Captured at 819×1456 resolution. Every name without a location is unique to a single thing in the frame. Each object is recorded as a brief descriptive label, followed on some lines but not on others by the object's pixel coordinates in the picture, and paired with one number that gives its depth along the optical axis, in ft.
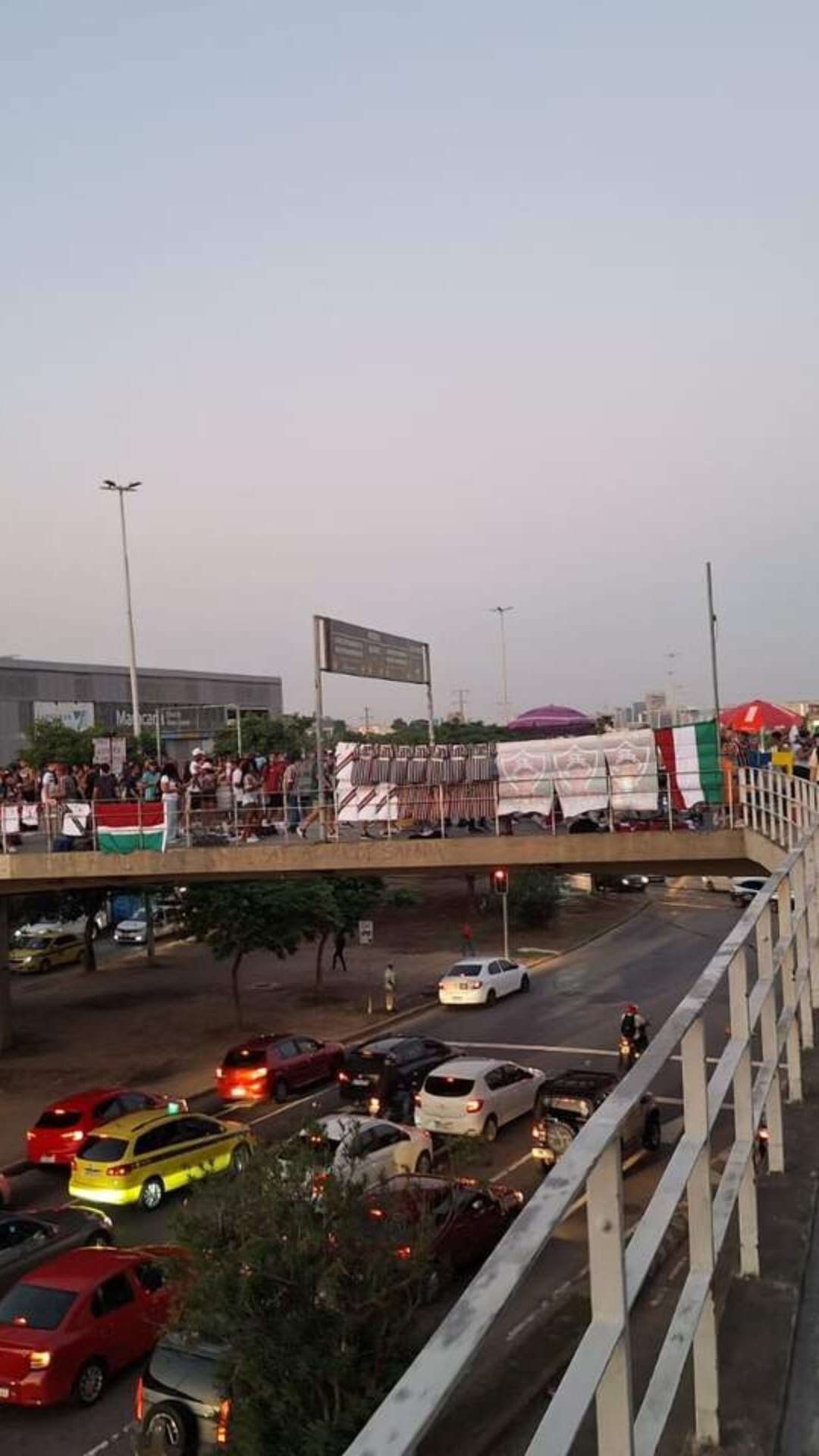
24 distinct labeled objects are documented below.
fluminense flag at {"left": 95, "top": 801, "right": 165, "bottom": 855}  78.48
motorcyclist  79.05
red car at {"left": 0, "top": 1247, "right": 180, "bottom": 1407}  39.99
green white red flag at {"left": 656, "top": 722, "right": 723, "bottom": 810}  67.05
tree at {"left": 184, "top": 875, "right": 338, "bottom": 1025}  106.32
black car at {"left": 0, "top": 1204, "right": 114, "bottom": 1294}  48.78
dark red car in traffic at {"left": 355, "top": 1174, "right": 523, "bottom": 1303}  33.86
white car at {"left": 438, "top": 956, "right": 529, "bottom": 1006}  112.88
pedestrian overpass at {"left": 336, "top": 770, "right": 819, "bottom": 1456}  5.08
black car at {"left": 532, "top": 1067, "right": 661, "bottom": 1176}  60.54
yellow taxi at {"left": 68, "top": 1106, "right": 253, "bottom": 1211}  60.39
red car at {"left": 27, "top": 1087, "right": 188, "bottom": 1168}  68.54
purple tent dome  103.30
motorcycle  77.15
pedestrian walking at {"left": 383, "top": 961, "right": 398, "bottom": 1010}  113.50
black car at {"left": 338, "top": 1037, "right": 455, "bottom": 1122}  76.95
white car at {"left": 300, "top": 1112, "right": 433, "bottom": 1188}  54.60
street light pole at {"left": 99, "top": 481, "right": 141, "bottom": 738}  151.43
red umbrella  79.15
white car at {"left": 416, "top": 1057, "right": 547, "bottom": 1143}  67.46
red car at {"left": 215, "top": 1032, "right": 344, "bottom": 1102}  81.41
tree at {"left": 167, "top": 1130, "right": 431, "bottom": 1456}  30.48
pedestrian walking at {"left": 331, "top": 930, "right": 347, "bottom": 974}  128.98
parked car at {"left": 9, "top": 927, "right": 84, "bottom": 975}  148.05
